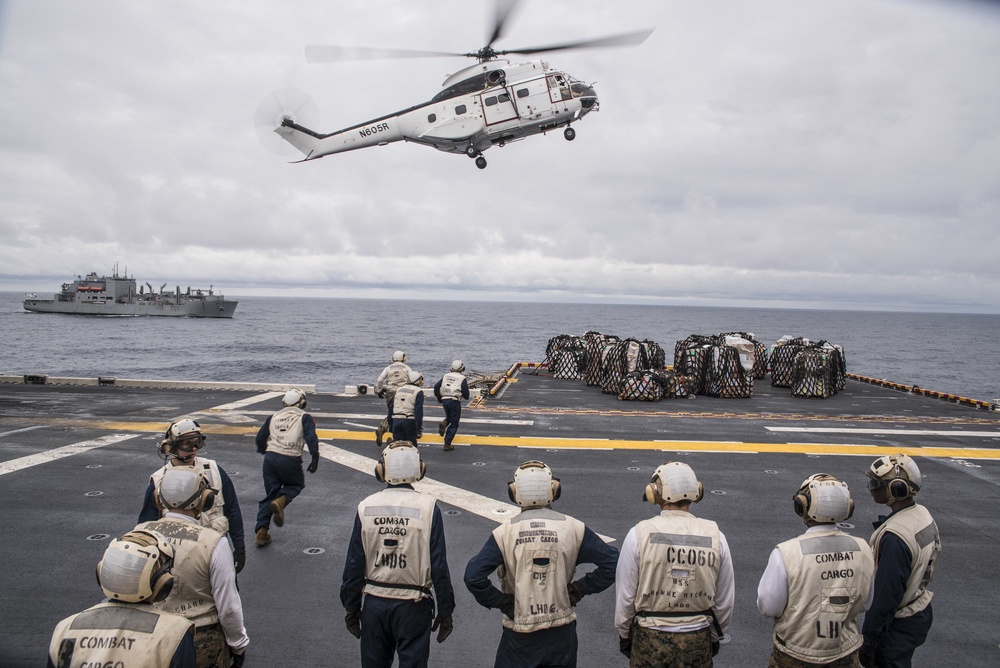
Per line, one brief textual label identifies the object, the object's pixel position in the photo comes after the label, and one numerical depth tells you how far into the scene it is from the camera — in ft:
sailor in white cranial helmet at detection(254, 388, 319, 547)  26.16
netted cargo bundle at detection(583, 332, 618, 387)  80.23
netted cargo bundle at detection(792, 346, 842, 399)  75.20
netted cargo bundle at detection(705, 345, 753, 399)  74.43
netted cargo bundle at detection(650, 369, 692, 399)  73.31
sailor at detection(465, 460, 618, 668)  13.10
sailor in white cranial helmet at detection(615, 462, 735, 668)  12.88
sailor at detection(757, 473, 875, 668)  12.71
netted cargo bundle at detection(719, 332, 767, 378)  93.50
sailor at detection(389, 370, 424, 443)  36.35
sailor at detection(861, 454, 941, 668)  13.74
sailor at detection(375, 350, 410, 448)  39.19
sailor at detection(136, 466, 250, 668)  12.92
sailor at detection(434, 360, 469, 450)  41.19
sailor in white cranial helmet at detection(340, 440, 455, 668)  14.02
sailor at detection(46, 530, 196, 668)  9.18
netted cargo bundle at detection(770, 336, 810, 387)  85.40
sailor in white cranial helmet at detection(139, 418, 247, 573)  17.75
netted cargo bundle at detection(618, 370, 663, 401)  69.21
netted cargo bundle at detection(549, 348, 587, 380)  87.35
